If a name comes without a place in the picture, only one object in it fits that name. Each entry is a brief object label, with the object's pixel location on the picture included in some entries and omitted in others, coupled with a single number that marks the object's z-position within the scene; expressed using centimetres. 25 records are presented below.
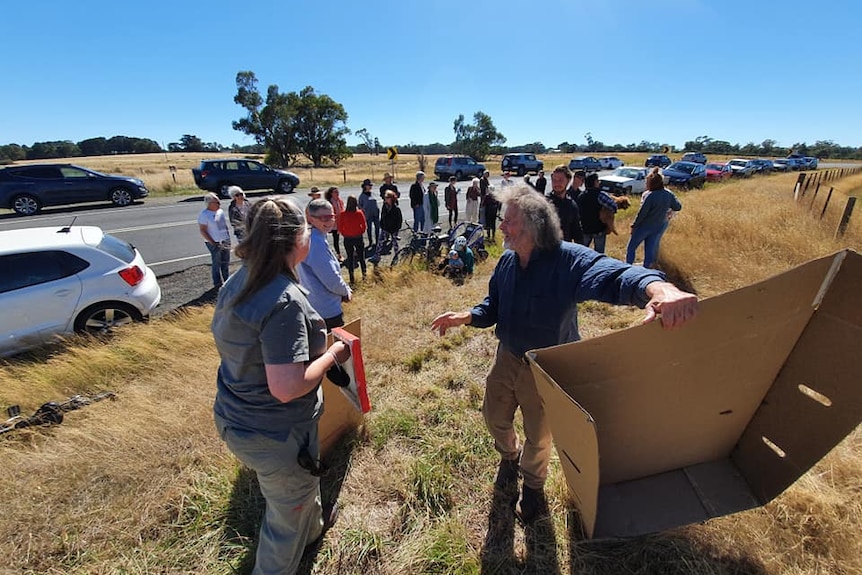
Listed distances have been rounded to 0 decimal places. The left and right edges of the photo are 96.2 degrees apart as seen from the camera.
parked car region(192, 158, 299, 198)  1795
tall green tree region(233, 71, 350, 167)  4128
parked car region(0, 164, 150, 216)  1314
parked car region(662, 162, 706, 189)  1927
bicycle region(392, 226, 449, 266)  756
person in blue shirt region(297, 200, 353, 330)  295
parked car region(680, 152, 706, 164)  3684
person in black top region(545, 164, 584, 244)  517
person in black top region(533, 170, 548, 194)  1132
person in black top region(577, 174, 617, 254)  579
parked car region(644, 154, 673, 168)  3022
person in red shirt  651
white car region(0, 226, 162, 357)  405
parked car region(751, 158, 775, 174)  3312
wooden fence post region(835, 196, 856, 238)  798
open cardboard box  139
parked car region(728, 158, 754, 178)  2820
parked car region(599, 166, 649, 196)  1761
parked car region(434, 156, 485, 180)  2764
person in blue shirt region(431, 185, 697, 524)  160
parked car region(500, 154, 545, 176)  3072
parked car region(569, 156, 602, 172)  3228
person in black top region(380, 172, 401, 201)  920
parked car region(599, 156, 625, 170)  3660
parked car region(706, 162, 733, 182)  2284
